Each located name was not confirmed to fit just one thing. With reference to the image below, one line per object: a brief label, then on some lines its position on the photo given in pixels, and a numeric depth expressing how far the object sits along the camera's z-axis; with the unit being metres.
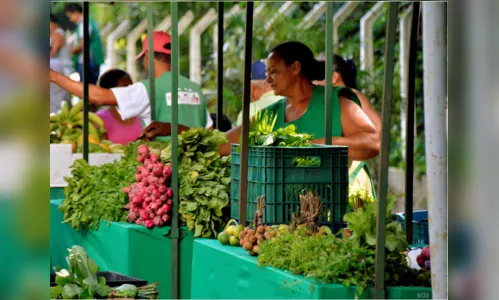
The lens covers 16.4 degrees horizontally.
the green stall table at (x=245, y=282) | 7.24
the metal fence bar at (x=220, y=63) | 12.18
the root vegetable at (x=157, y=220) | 10.63
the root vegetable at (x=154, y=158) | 10.98
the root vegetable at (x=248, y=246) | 8.66
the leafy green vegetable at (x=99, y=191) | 11.38
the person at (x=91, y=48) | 21.01
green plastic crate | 9.08
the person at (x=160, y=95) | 14.25
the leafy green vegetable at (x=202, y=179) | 10.27
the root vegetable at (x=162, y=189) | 10.65
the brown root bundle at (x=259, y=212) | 9.04
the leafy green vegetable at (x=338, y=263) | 7.27
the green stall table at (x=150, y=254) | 10.69
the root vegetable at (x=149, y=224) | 10.68
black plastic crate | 8.92
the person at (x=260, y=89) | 11.71
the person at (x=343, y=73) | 14.76
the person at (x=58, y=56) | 19.27
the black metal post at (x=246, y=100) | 9.34
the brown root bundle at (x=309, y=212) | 8.39
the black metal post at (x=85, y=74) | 12.50
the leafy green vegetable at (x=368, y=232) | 7.50
